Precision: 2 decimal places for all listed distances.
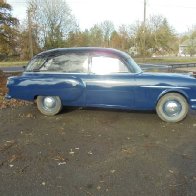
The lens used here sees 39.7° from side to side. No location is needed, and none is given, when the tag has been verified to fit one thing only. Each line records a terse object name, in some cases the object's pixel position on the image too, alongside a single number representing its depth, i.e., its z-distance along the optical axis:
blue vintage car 5.90
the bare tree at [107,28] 65.88
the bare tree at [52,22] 39.67
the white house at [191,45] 58.28
